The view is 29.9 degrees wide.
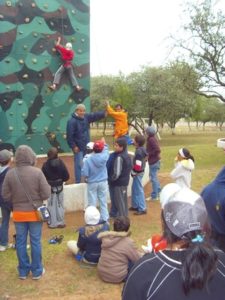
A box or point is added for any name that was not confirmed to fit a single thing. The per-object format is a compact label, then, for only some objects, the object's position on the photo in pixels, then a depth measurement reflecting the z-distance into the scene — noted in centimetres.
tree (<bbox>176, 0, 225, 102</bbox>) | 1980
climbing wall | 1086
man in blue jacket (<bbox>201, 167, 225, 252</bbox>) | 321
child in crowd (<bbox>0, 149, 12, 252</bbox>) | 590
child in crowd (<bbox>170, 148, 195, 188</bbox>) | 793
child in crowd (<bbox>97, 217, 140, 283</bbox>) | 512
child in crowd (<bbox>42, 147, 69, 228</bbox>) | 692
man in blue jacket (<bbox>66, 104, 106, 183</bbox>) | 881
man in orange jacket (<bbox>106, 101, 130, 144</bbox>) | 1023
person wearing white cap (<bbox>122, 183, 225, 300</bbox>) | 179
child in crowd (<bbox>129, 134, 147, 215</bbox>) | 816
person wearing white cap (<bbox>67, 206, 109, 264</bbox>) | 563
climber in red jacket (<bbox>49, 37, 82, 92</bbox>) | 1118
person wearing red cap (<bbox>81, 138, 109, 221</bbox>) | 710
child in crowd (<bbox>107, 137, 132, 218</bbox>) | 725
